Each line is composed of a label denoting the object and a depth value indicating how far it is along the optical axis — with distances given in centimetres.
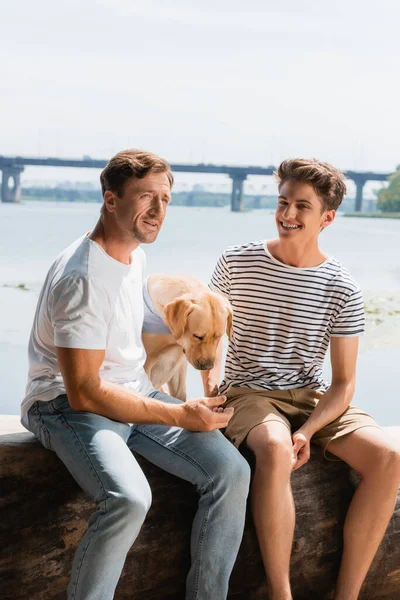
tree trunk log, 375
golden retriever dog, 392
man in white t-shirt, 356
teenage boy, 391
